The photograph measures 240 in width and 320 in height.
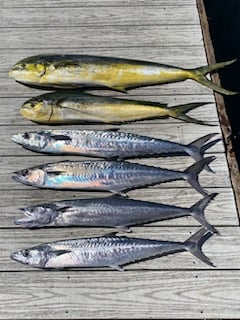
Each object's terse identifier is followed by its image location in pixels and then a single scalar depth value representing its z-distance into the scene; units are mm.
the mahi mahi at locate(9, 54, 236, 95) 2955
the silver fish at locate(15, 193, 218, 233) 2394
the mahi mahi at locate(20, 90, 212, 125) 2780
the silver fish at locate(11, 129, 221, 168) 2649
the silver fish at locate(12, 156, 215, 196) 2519
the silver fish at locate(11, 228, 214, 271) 2289
